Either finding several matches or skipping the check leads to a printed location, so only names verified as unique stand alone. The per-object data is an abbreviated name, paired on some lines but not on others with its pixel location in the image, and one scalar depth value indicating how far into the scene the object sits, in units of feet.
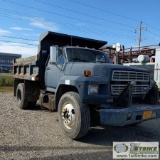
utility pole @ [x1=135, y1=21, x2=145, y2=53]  114.64
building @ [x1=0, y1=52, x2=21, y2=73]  267.04
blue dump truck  11.57
